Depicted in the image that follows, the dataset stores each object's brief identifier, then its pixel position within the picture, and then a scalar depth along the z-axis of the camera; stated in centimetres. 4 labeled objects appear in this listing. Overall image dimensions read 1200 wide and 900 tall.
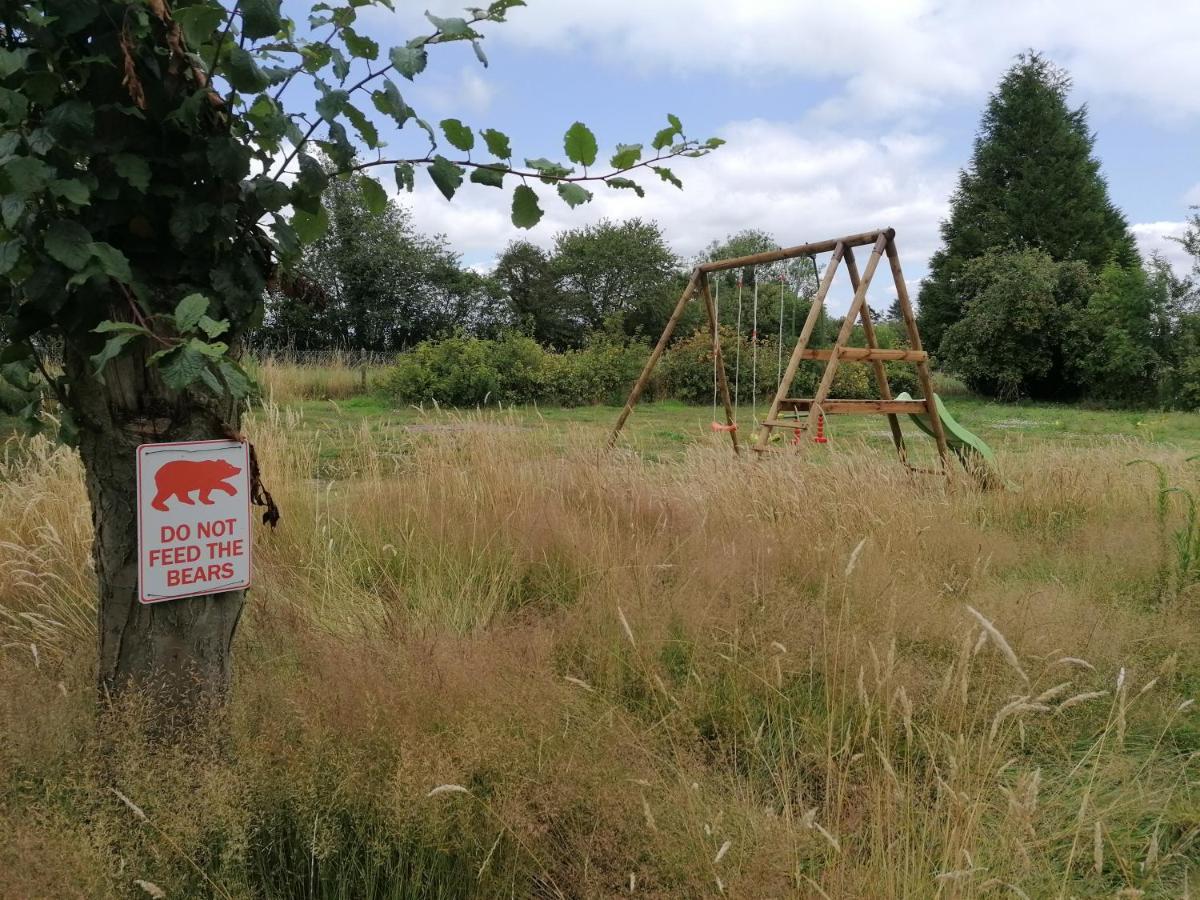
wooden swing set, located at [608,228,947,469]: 529
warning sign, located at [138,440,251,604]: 148
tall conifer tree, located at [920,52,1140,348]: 2209
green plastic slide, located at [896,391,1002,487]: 486
